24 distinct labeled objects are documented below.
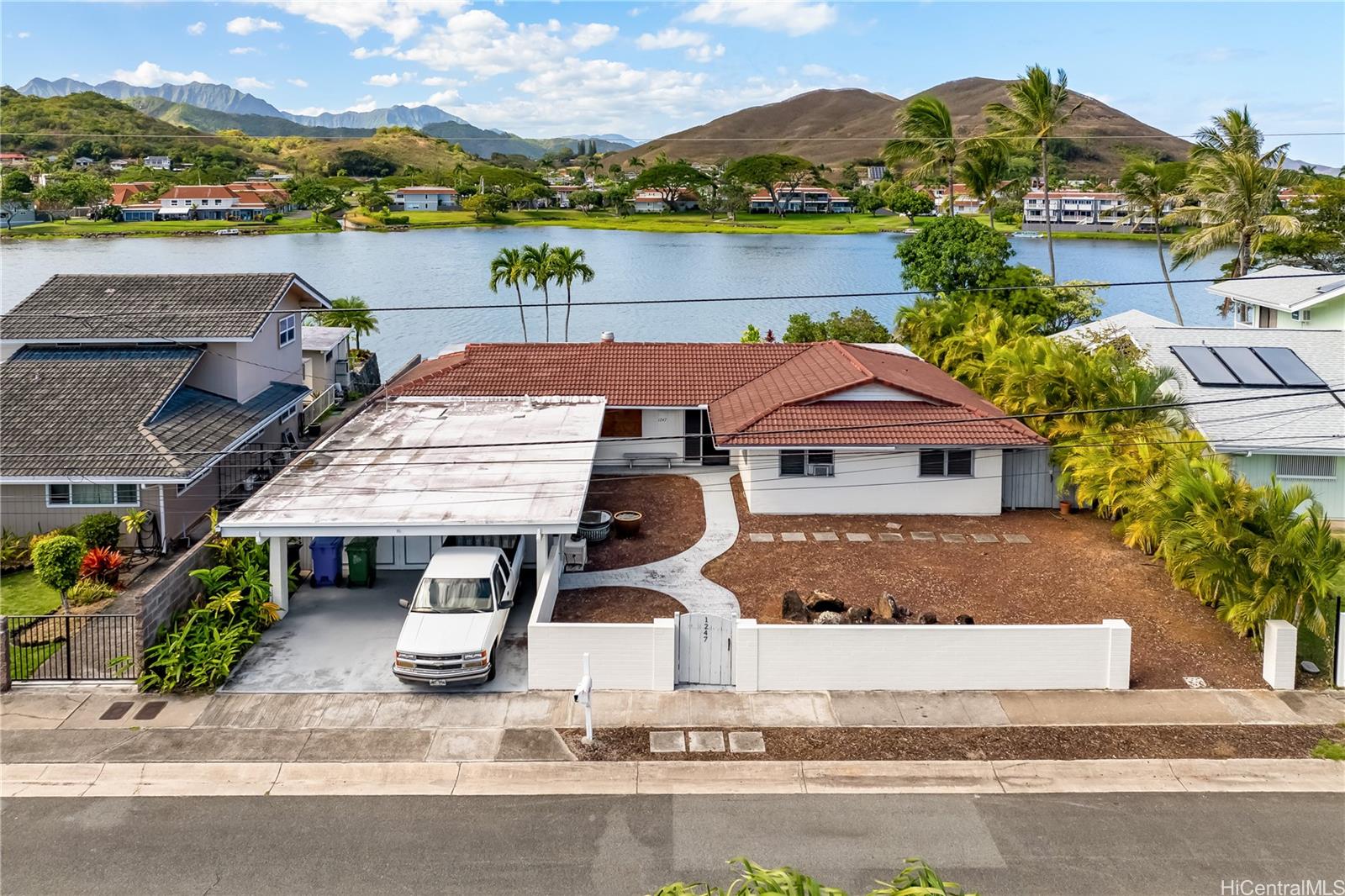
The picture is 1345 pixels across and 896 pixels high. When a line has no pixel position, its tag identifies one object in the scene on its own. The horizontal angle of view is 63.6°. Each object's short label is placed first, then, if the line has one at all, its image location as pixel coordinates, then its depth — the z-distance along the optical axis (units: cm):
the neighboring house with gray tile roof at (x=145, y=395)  2267
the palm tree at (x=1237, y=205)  4509
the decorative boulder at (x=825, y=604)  1970
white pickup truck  1694
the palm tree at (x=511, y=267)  4675
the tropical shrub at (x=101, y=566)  2105
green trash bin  2147
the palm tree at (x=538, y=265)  4697
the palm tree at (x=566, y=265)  4681
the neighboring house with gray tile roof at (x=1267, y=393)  2489
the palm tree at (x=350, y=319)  4606
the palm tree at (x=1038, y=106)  4788
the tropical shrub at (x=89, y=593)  2042
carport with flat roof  1828
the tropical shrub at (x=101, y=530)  2206
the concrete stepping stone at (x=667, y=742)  1542
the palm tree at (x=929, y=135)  5594
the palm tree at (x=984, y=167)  5453
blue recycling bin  2172
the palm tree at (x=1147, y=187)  5456
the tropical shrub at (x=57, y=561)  1933
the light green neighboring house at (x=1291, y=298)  3234
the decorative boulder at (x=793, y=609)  1949
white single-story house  2620
